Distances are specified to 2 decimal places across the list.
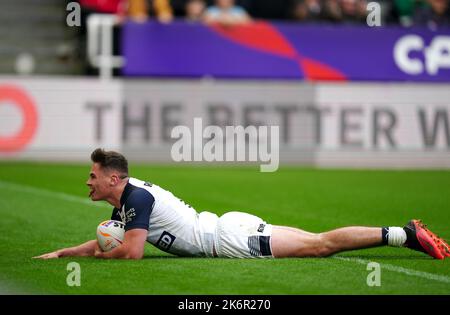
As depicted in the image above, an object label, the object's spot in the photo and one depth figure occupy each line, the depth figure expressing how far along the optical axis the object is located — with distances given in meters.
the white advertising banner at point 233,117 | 23.00
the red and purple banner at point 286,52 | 23.39
